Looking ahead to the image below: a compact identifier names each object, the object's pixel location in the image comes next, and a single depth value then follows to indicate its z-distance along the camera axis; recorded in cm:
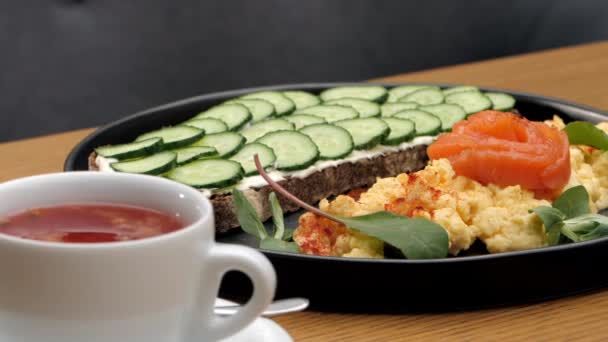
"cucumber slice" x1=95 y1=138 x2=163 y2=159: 106
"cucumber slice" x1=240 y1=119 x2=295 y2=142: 111
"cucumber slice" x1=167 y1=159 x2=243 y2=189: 102
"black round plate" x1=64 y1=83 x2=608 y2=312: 86
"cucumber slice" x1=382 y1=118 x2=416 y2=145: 112
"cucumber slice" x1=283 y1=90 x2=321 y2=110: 119
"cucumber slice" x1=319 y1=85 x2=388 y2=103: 121
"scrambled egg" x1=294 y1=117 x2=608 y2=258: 90
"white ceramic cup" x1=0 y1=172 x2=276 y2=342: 74
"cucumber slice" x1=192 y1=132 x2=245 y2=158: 107
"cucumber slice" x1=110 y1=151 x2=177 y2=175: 103
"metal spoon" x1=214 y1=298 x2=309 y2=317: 79
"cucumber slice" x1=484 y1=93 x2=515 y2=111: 119
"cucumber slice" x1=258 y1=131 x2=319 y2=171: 106
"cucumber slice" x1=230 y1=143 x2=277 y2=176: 105
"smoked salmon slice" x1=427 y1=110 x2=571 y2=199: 97
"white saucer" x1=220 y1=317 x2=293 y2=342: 78
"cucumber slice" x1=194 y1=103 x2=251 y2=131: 113
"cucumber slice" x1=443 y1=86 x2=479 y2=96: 122
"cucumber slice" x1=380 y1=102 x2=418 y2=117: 118
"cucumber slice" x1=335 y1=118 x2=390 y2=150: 110
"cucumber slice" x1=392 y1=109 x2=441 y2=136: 114
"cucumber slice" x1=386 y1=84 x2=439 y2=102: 122
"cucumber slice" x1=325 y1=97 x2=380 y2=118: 116
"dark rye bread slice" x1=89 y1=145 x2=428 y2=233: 101
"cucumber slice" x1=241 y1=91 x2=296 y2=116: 117
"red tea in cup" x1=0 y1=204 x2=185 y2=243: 75
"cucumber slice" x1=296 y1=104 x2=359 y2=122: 115
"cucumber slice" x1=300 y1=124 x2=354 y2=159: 109
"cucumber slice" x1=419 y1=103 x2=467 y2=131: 116
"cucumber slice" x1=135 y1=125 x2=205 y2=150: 108
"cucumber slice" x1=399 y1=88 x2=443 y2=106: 121
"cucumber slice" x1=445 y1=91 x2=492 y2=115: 118
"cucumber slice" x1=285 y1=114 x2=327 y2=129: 114
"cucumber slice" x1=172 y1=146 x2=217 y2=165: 105
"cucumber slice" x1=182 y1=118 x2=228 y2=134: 111
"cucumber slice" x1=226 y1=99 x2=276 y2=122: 115
